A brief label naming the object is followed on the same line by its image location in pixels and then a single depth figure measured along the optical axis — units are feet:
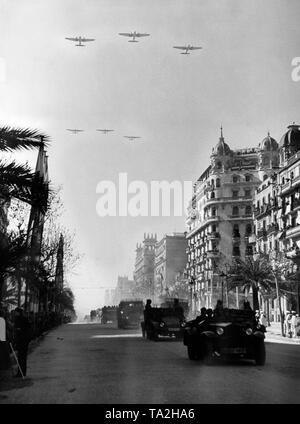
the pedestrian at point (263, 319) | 138.93
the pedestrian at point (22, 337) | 45.21
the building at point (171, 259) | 476.54
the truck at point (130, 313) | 163.94
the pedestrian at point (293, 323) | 110.93
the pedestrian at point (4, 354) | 44.33
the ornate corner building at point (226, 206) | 319.47
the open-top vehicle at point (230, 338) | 51.06
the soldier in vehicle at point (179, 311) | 96.09
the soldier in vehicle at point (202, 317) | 57.16
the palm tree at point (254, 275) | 178.19
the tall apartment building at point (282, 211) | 188.24
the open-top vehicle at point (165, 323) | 93.86
